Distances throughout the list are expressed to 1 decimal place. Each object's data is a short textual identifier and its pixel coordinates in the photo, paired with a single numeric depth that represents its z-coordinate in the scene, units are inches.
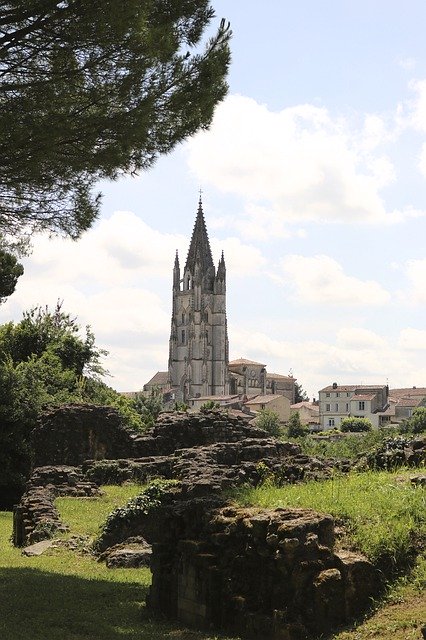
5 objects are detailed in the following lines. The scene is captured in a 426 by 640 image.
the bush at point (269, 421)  3716.8
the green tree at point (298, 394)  6451.8
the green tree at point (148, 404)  2502.8
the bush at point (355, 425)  3624.5
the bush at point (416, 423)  3065.9
